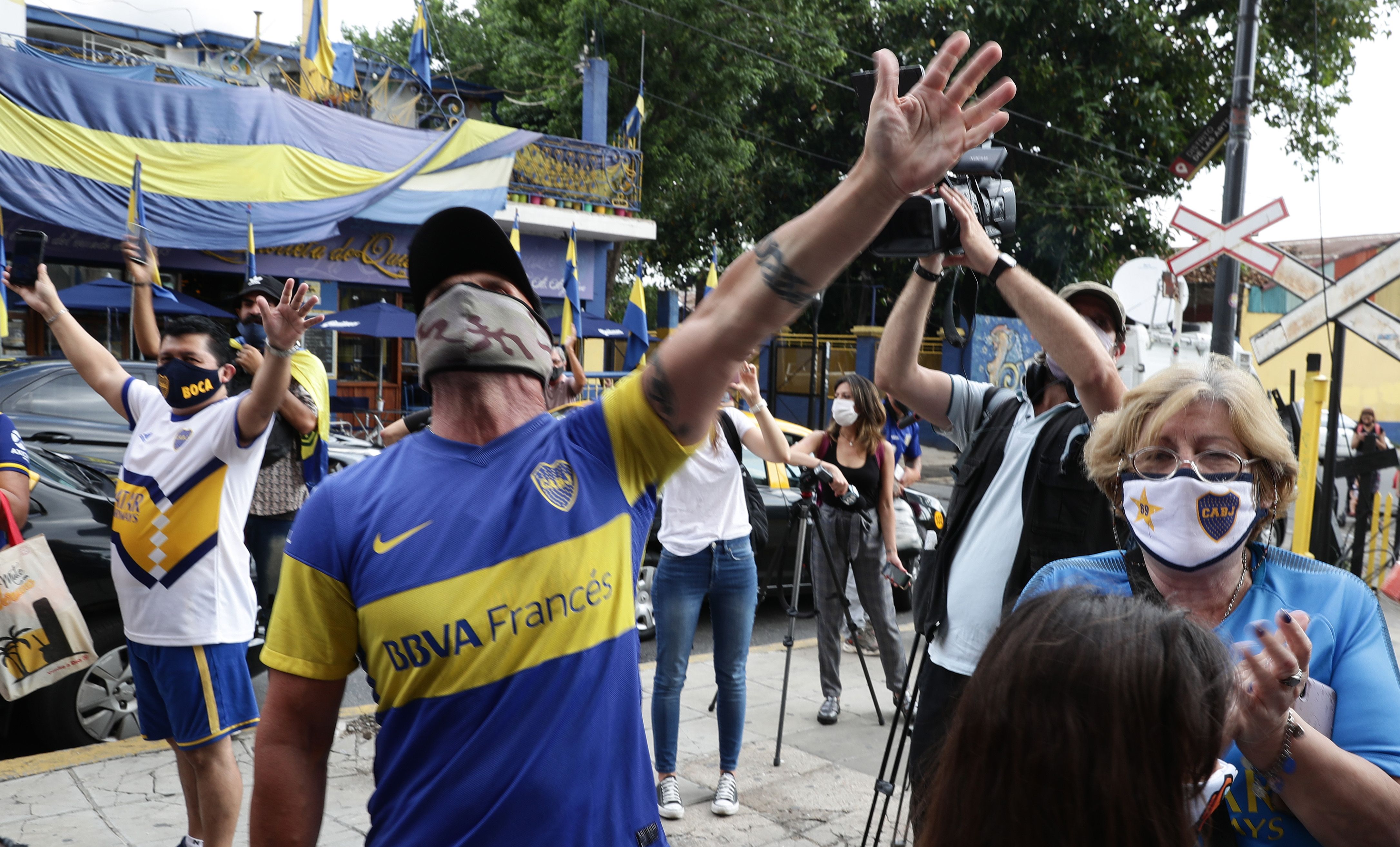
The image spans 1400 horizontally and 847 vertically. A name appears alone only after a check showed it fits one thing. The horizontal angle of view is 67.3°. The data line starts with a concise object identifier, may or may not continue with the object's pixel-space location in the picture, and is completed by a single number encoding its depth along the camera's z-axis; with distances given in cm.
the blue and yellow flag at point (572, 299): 1174
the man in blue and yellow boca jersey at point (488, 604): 173
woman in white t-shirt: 449
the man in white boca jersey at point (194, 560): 351
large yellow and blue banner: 1326
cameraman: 290
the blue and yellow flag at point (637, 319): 1371
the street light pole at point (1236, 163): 824
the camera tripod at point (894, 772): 344
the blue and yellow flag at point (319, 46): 1559
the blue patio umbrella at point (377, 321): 1494
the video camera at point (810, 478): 574
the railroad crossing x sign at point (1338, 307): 605
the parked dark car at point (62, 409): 708
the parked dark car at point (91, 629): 495
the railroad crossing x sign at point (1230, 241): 727
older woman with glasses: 149
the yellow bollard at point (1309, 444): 727
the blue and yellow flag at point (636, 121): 1902
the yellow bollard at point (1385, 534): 994
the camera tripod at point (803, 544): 559
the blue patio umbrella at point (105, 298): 1298
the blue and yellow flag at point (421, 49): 1714
